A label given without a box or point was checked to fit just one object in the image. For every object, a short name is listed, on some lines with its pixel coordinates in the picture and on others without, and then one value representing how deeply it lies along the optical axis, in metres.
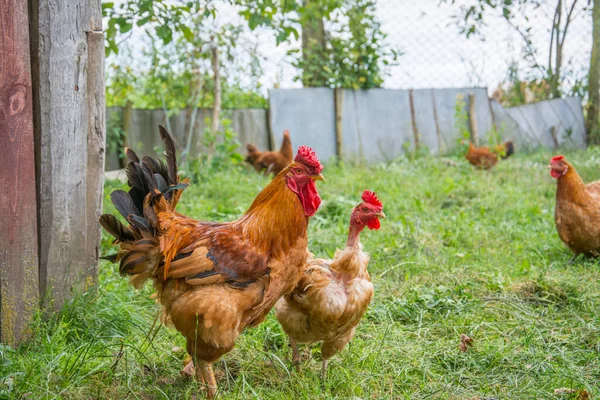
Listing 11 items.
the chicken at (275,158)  9.15
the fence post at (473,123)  11.34
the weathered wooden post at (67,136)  3.03
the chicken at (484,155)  9.41
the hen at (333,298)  2.99
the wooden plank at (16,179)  2.78
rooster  2.70
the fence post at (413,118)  11.13
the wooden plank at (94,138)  3.22
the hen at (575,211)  4.79
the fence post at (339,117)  10.61
